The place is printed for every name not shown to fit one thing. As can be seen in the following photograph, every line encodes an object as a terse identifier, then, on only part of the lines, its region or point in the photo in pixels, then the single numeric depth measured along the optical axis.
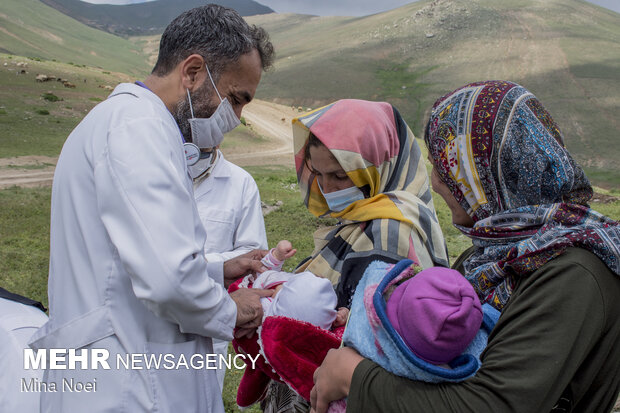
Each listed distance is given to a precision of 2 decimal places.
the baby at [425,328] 1.41
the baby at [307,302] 2.03
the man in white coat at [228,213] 3.44
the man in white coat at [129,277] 1.71
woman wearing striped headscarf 2.26
